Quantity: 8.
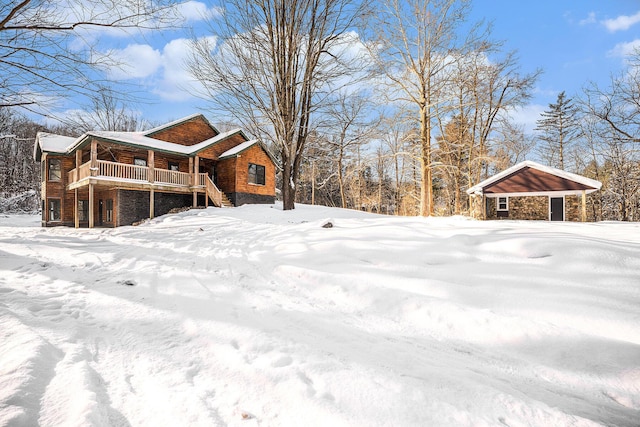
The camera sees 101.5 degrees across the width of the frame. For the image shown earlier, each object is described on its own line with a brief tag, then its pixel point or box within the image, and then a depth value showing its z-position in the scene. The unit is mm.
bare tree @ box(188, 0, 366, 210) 12961
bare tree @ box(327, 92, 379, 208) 17078
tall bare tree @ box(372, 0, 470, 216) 13133
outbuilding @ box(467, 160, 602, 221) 16375
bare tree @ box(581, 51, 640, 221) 18789
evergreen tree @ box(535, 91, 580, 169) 24703
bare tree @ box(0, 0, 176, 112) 5062
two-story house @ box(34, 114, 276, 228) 14148
